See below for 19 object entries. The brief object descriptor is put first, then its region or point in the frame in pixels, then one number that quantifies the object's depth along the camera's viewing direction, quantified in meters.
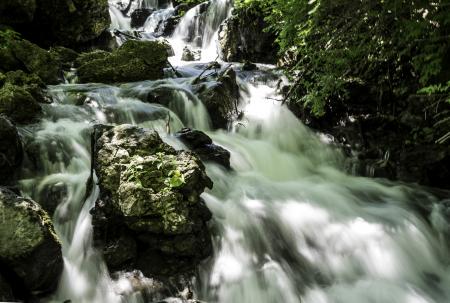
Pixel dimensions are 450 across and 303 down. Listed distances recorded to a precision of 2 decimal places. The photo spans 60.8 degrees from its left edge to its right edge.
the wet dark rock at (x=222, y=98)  8.60
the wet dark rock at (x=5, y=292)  3.28
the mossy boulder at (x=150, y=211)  4.07
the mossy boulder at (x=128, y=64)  10.09
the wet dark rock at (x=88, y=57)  11.00
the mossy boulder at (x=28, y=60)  8.93
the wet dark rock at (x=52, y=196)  4.81
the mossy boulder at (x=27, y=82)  7.70
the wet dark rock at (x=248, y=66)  11.70
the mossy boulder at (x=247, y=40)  13.15
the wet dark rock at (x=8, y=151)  5.00
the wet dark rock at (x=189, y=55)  15.17
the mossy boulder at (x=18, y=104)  6.48
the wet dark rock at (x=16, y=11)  11.15
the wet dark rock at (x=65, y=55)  11.12
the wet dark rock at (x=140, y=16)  22.88
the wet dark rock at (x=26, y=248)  3.57
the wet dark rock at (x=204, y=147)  6.25
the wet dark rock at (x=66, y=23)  12.68
